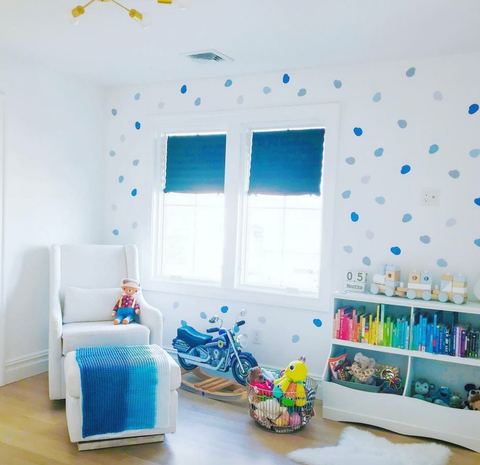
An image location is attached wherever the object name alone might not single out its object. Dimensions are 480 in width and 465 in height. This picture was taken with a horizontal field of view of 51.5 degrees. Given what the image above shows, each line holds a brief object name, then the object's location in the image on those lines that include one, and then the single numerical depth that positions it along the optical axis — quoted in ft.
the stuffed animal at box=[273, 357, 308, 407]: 9.68
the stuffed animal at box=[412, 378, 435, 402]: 9.92
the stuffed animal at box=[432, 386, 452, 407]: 9.66
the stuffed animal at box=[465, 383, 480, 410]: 9.48
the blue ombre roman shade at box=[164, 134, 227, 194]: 12.98
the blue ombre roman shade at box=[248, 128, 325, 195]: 11.81
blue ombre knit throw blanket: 8.57
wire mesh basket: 9.58
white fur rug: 8.51
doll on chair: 11.64
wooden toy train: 9.66
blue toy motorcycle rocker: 11.44
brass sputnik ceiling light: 6.68
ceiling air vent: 10.74
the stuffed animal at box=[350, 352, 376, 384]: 10.25
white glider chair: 10.59
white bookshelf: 9.32
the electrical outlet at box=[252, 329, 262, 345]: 12.33
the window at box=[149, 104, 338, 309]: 11.81
